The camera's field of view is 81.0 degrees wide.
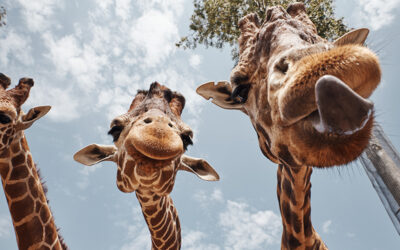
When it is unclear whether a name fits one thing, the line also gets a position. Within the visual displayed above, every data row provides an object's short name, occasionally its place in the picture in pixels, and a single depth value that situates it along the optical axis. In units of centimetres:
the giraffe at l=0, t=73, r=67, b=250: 389
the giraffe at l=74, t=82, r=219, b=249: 255
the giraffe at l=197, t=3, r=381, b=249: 112
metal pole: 582
